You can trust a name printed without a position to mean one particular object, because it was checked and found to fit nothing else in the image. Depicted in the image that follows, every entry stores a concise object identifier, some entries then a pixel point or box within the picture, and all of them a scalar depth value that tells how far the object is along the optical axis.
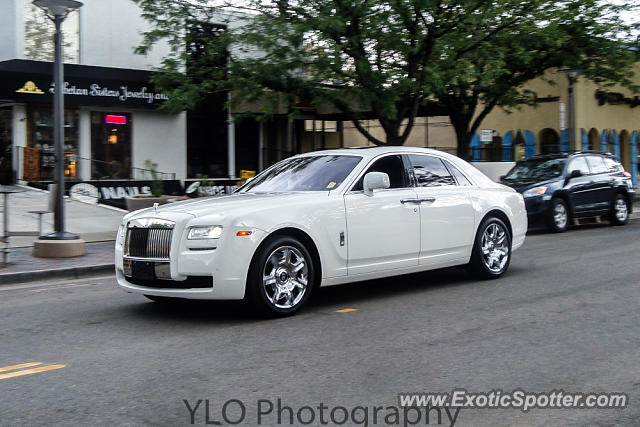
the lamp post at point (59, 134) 11.81
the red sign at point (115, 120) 24.41
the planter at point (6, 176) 22.20
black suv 16.03
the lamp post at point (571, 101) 20.58
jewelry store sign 22.41
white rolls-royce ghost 6.48
